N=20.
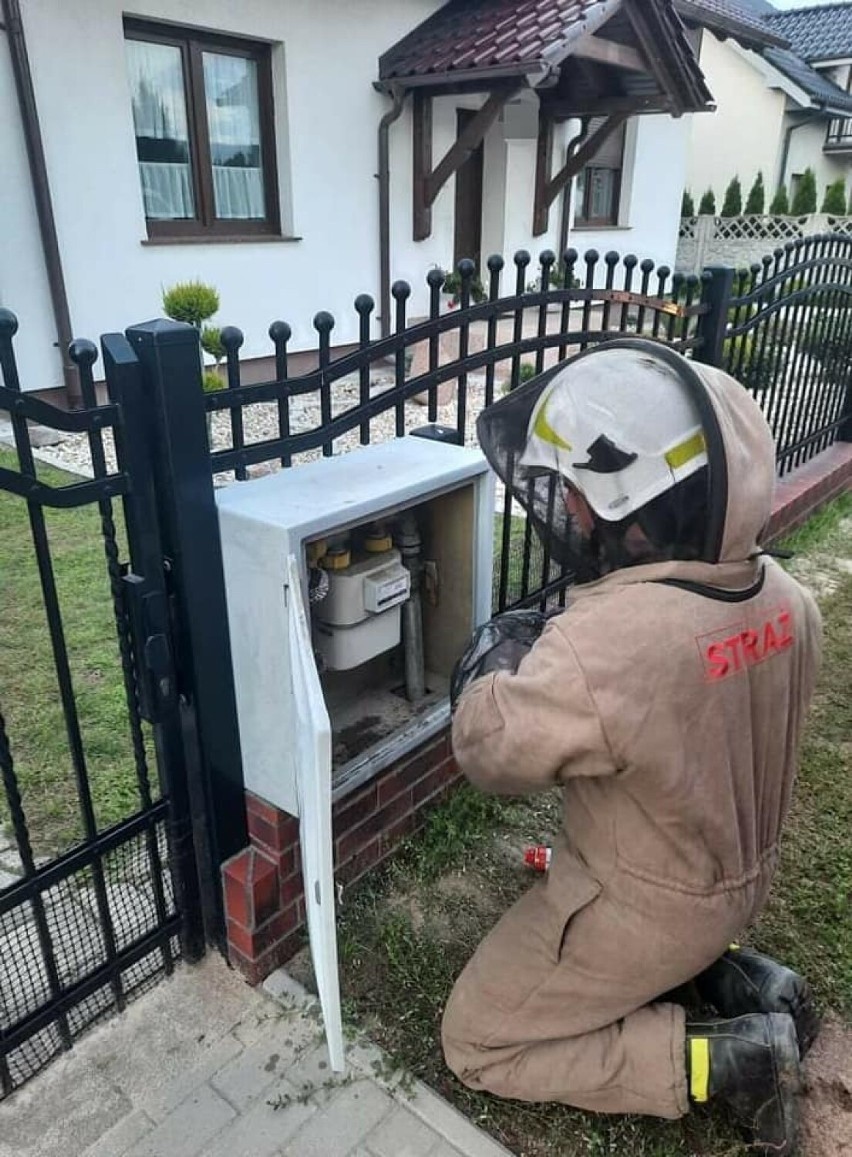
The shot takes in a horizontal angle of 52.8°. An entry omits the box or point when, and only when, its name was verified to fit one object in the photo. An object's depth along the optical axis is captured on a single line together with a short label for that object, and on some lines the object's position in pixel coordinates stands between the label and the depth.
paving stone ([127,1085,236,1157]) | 1.72
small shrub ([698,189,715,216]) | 20.63
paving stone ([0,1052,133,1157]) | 1.73
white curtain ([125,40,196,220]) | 7.54
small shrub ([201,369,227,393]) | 5.67
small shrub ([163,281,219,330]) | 6.76
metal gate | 1.58
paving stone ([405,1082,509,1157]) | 1.74
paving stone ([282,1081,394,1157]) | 1.74
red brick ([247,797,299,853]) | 2.00
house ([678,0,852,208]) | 20.98
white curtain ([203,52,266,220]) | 8.12
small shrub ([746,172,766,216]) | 19.86
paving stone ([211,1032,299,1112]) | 1.84
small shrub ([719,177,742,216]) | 19.70
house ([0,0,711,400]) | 6.73
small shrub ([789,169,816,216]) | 19.55
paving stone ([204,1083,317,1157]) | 1.73
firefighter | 1.39
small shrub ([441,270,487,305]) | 9.09
